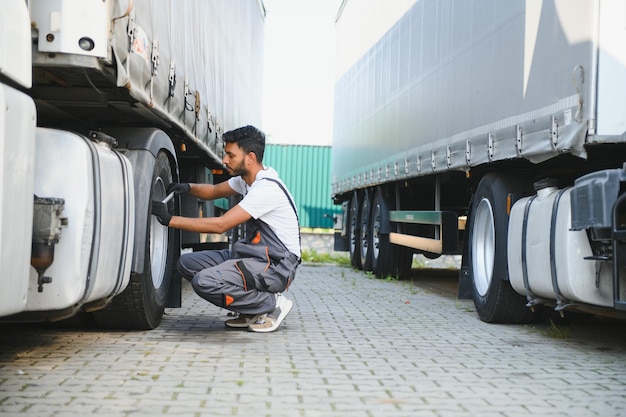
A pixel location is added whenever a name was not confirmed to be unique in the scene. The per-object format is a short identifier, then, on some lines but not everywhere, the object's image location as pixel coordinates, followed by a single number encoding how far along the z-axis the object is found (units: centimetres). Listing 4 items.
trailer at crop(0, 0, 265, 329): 364
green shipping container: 2680
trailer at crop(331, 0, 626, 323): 529
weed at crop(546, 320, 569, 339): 663
